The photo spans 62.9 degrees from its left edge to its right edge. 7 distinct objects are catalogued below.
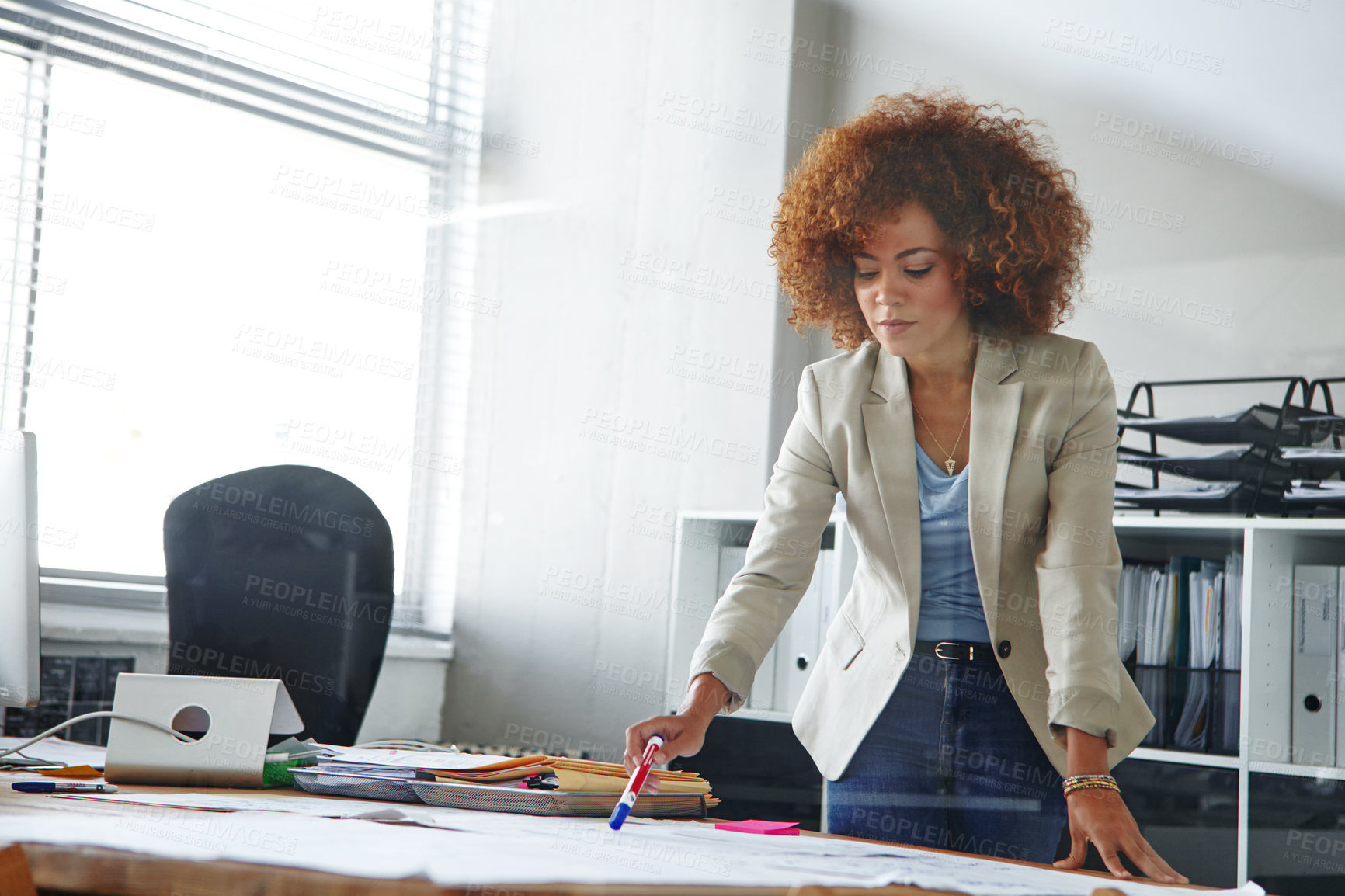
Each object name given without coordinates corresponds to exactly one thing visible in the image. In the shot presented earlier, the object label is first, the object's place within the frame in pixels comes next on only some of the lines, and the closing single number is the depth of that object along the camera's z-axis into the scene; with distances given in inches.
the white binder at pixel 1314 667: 79.6
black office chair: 86.5
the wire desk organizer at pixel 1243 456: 84.3
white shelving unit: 78.4
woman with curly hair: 50.6
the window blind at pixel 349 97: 112.7
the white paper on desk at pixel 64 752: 57.7
